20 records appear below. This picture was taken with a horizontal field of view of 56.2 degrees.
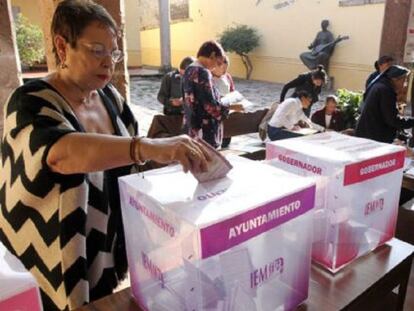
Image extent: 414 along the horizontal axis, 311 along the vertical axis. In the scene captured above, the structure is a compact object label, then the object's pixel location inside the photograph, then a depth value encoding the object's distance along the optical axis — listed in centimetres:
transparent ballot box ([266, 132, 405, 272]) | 88
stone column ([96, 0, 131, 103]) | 216
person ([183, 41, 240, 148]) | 269
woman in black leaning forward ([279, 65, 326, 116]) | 447
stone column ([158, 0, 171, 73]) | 1200
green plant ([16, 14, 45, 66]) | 609
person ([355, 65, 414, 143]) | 296
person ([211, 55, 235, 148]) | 299
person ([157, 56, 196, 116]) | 405
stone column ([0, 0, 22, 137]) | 208
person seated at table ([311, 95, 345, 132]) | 442
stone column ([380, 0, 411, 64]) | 383
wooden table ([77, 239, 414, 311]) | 85
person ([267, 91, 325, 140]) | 391
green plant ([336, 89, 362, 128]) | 451
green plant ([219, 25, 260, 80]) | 1258
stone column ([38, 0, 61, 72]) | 204
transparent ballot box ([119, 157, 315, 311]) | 64
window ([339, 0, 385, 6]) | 943
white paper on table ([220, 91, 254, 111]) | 302
